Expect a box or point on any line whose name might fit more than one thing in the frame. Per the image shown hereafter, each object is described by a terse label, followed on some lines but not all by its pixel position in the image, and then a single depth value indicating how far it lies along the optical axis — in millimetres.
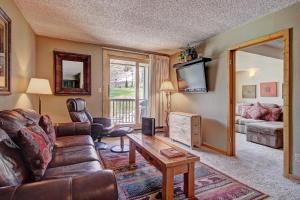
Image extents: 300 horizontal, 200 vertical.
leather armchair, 3064
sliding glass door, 4730
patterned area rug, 1821
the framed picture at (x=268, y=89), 5402
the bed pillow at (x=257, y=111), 4774
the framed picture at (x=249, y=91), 6101
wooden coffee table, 1606
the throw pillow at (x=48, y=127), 1984
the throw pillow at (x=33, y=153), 1267
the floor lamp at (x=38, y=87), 2861
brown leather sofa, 854
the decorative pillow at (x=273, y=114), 4523
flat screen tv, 3625
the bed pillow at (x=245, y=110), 5197
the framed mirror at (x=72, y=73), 3883
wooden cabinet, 3479
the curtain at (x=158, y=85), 4820
